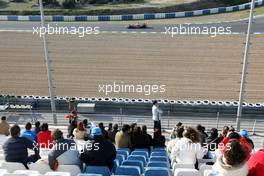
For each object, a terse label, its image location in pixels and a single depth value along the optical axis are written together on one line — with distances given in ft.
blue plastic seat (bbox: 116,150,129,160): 27.83
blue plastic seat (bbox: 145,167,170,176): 20.52
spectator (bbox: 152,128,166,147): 32.18
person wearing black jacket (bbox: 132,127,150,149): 30.48
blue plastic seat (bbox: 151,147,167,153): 30.54
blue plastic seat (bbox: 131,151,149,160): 27.73
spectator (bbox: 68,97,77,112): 51.29
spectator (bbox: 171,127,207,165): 22.13
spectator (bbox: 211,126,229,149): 30.08
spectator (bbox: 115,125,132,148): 29.74
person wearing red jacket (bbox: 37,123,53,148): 28.45
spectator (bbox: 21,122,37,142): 29.01
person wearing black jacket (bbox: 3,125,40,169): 22.70
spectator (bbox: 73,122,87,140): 31.71
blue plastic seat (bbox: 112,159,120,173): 23.75
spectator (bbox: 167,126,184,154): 25.76
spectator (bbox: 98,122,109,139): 32.98
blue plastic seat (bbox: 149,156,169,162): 25.96
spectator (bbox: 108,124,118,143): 34.68
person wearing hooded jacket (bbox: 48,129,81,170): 21.76
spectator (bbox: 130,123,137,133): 30.86
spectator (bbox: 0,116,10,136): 35.32
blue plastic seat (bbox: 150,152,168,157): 28.35
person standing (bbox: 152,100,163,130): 43.32
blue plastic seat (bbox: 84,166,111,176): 20.80
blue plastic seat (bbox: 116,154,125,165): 25.50
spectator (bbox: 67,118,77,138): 36.28
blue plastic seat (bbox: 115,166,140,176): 21.44
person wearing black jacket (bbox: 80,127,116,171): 22.65
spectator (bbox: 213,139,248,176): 15.26
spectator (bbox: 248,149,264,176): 15.91
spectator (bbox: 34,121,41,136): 33.17
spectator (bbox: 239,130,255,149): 26.42
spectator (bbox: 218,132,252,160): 21.86
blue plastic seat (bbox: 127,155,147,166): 25.52
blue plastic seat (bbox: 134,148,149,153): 29.58
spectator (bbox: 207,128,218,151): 30.09
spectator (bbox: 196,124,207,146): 30.42
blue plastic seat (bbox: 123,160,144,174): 23.39
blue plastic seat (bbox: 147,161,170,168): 23.32
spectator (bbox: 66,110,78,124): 43.15
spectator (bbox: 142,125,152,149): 30.86
